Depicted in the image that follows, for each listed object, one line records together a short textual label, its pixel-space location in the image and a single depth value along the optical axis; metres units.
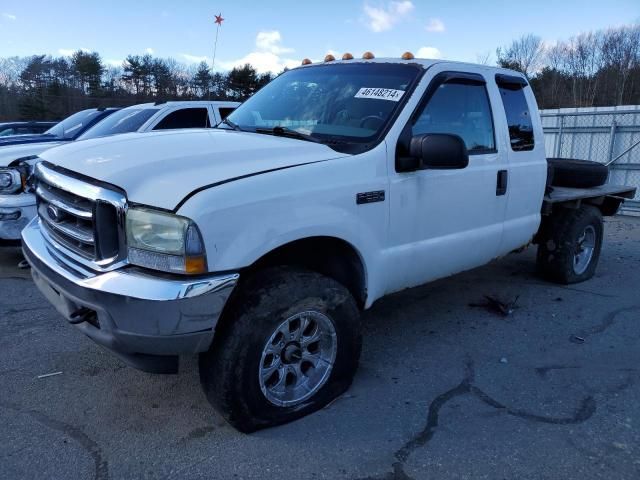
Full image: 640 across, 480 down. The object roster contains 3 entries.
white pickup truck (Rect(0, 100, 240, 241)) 5.21
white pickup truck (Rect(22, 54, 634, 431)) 2.31
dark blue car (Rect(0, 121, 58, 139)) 12.73
